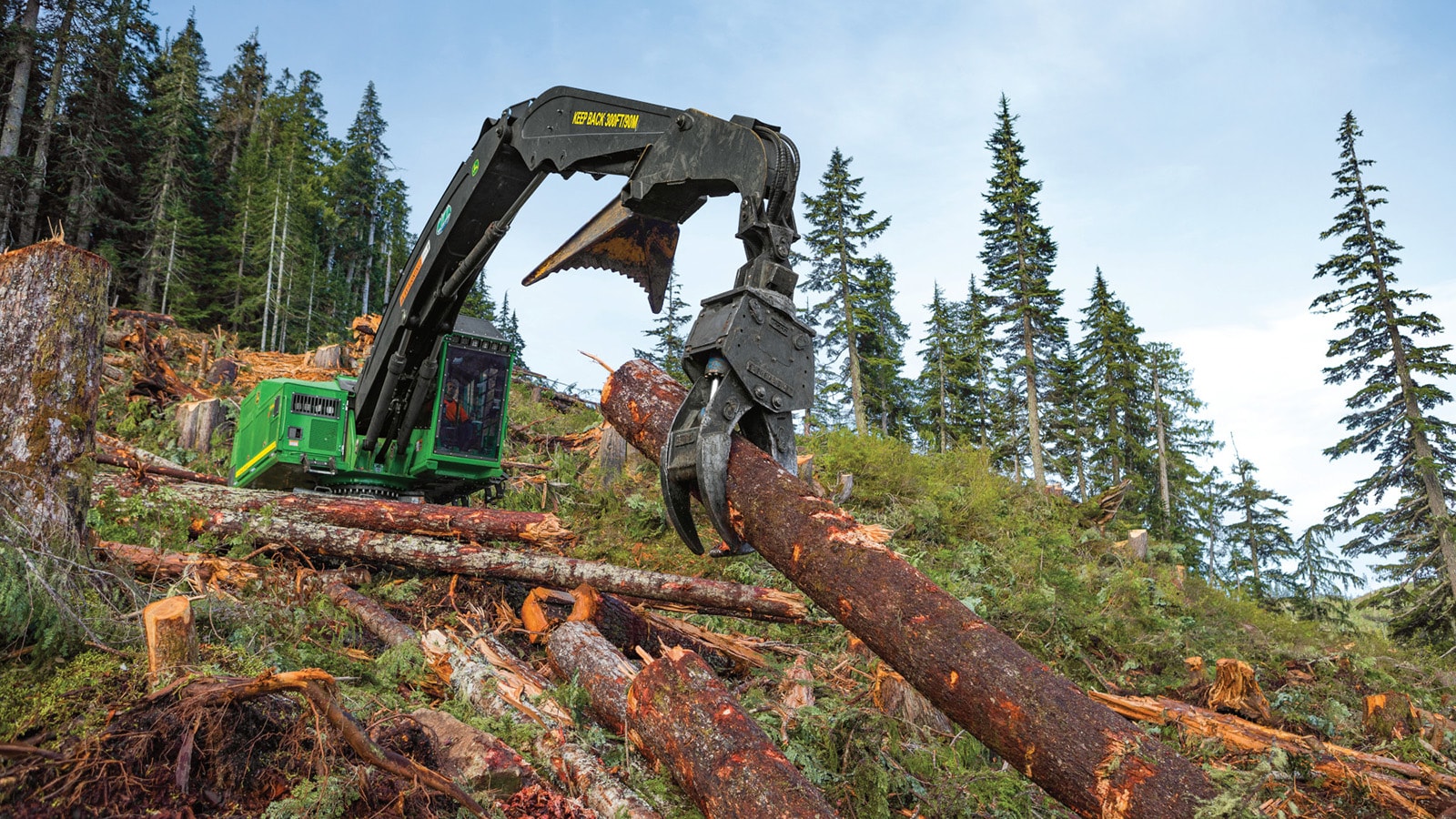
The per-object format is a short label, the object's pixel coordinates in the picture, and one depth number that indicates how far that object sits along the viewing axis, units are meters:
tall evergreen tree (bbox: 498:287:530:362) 50.27
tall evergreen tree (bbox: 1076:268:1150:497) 31.91
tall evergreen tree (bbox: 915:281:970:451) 36.50
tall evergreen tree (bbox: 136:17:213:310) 34.41
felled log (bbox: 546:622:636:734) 4.75
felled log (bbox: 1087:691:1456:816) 5.08
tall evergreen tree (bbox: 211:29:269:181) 48.56
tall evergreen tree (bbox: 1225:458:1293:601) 35.91
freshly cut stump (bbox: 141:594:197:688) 3.53
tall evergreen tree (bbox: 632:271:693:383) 31.39
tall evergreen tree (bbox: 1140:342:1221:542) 32.94
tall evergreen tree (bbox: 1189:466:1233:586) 33.91
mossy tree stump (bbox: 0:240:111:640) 4.26
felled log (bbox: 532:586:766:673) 6.17
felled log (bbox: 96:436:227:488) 7.66
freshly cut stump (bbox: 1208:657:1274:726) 7.10
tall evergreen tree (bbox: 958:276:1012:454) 35.84
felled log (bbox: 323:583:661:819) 3.81
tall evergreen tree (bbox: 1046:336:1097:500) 31.81
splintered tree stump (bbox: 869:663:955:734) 5.34
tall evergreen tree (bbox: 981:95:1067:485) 25.70
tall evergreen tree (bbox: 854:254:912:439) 29.16
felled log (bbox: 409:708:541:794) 3.64
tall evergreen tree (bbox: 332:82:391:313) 45.91
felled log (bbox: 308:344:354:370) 18.37
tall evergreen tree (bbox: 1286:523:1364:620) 16.66
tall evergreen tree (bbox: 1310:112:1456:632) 19.05
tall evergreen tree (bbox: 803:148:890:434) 28.70
